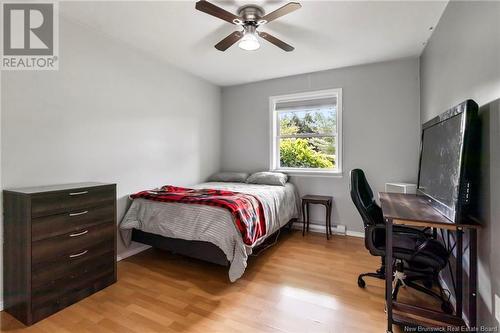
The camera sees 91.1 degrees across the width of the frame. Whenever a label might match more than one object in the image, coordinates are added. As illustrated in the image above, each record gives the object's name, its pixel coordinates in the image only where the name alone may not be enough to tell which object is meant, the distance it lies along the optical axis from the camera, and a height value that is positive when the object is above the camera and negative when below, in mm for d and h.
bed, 2266 -660
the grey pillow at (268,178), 3799 -214
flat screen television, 1434 +10
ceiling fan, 1907 +1226
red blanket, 2285 -382
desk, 1449 -701
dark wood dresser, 1775 -658
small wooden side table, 3547 -622
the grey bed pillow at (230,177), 4164 -215
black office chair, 1761 -625
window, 3859 +546
